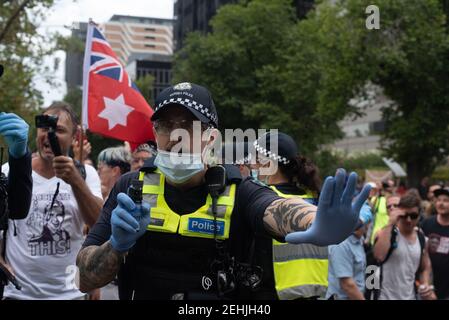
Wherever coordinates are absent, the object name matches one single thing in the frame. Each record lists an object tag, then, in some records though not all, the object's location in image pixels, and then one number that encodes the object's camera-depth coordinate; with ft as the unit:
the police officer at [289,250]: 10.24
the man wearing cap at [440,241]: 20.63
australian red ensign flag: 18.56
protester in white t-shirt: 12.63
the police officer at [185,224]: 8.03
